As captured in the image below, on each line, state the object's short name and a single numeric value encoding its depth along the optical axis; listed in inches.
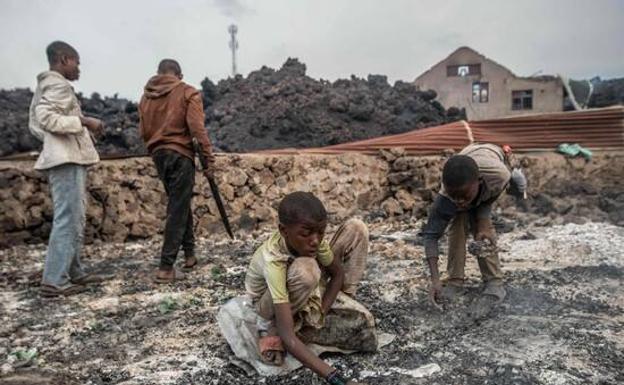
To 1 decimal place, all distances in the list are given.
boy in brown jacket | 173.5
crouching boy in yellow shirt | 95.0
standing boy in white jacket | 154.0
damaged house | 882.1
